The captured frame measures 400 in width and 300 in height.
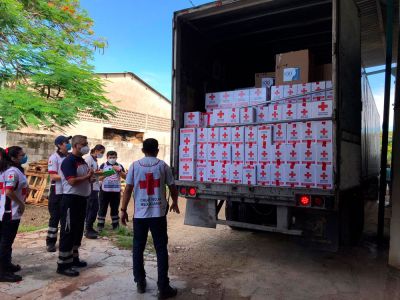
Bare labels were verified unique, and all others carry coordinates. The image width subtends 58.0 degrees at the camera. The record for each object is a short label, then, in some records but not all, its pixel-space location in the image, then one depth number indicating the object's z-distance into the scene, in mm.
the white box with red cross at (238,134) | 4449
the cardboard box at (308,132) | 3988
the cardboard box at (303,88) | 4410
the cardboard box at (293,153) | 4055
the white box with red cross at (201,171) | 4715
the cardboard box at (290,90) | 4488
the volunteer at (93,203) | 5863
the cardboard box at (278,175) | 4137
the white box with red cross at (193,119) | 4926
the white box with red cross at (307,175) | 3967
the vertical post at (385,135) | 6312
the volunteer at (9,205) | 3914
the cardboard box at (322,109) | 4004
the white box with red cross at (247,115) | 4477
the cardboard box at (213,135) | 4617
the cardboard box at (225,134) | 4523
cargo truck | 4047
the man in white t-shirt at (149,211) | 3635
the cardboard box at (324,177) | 3859
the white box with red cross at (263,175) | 4238
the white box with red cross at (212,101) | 5125
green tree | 8109
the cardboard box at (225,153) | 4516
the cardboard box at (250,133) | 4359
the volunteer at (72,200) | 4117
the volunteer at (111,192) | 6297
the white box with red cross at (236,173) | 4430
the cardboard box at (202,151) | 4719
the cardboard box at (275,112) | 4316
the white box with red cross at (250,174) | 4328
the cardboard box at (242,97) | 4804
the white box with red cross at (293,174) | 4047
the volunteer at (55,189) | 5086
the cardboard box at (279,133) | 4160
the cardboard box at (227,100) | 4945
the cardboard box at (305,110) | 4117
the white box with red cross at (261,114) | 4426
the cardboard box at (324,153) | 3871
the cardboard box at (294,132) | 4059
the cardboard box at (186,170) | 4777
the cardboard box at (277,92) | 4562
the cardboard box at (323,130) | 3900
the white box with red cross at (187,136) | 4809
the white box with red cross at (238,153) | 4438
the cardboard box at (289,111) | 4221
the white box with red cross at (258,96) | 4672
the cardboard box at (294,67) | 4590
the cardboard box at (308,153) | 3971
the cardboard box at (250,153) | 4344
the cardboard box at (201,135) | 4715
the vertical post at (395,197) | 4605
